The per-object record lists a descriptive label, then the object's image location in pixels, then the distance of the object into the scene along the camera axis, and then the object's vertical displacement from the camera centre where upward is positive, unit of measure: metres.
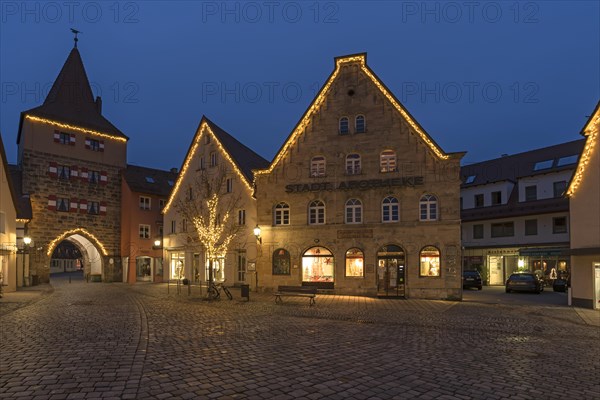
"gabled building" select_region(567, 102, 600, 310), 22.55 +0.94
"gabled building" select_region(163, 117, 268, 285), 34.75 +2.40
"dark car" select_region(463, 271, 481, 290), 36.47 -3.24
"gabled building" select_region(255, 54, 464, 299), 26.94 +2.19
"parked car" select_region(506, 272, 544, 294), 31.95 -3.07
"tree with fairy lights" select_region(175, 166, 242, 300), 28.58 +2.17
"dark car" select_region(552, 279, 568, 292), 33.91 -3.40
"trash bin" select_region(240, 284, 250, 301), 24.66 -2.73
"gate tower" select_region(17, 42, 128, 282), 41.44 +5.91
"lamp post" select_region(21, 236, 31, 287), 32.48 -0.44
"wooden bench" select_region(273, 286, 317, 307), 22.78 -2.60
